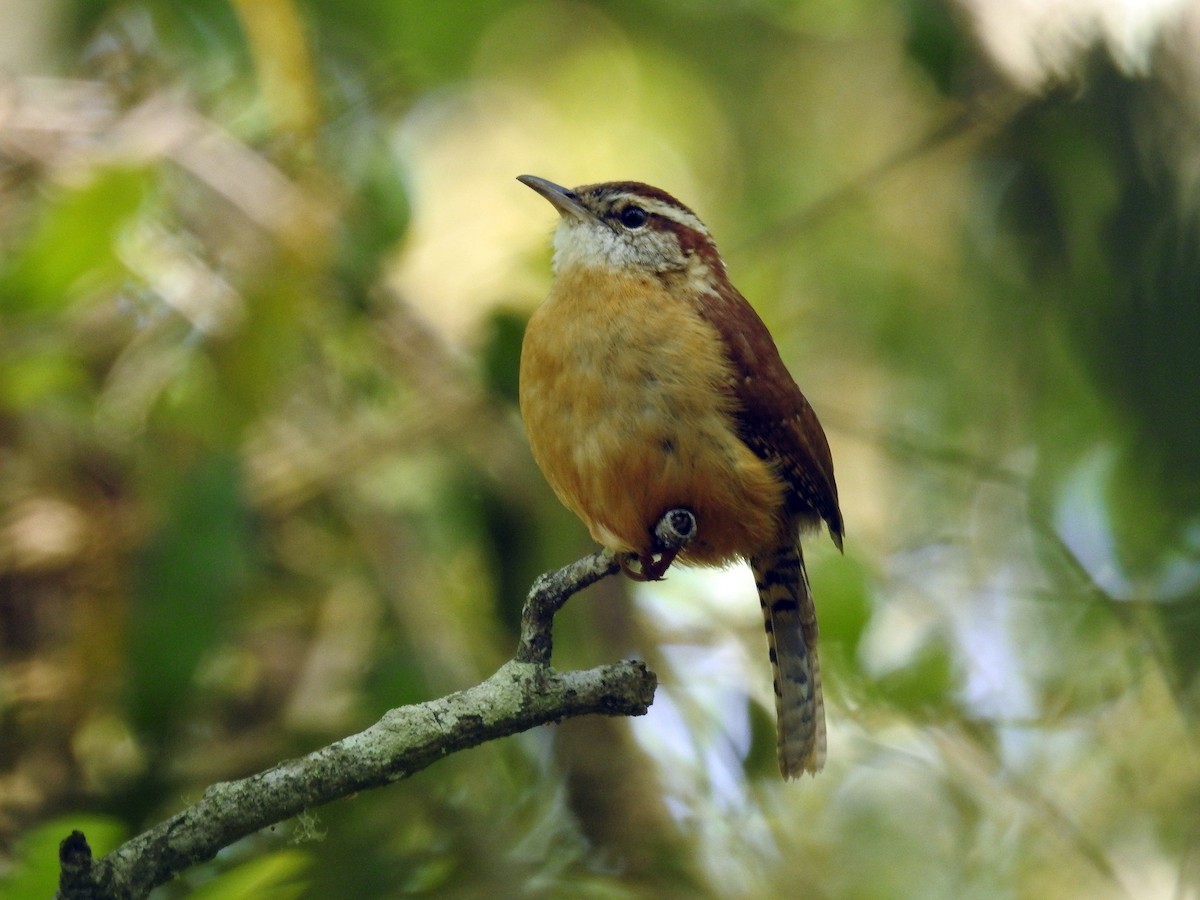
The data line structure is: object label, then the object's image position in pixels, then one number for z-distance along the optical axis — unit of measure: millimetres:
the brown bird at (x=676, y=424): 6160
